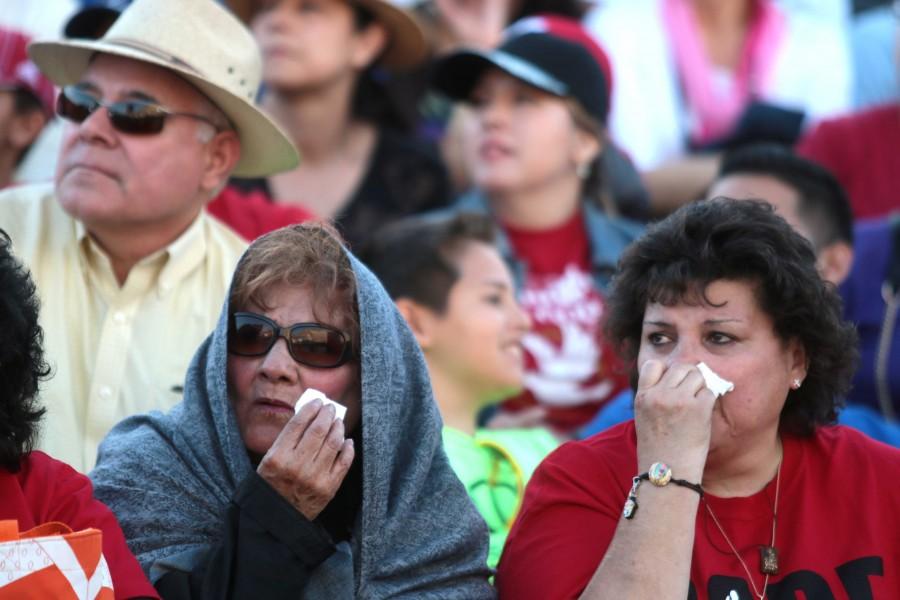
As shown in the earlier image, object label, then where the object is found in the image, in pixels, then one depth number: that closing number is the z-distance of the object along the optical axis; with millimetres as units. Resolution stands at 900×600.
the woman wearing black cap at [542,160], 11820
